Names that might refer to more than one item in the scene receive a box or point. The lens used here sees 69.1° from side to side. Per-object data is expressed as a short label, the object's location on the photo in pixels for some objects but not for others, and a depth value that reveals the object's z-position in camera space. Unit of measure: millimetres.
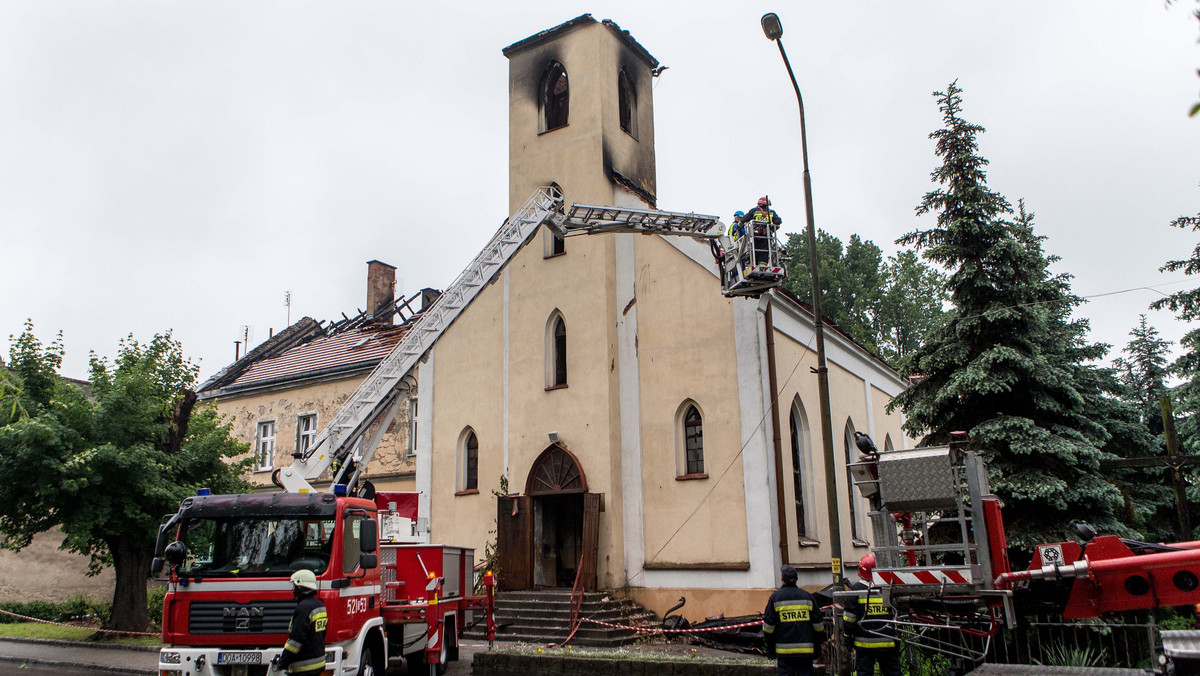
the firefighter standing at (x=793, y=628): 8938
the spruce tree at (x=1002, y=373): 15711
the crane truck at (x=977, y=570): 8078
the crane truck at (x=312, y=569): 9703
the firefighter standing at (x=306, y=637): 8445
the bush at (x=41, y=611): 24641
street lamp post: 13463
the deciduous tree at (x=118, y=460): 16828
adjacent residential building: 27062
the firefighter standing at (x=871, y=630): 8906
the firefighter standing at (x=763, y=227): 17406
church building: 18484
